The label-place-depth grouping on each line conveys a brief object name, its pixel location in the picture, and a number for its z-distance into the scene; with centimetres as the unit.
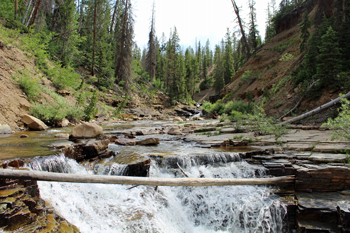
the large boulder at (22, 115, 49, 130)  862
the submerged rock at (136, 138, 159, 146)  779
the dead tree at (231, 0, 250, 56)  2237
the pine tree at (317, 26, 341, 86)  868
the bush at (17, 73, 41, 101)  966
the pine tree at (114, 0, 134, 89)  2505
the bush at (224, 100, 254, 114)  1492
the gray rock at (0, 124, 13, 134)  732
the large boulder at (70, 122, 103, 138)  721
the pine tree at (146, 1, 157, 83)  3719
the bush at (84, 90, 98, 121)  1273
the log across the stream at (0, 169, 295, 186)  280
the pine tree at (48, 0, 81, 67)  1856
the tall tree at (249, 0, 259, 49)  2731
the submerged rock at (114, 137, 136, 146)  755
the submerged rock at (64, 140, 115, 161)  532
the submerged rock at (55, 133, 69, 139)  729
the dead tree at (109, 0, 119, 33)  2957
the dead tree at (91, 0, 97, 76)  2145
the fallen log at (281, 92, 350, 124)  791
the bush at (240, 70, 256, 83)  2058
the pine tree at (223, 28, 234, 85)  4446
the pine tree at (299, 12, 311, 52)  1363
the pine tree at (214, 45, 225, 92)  4555
